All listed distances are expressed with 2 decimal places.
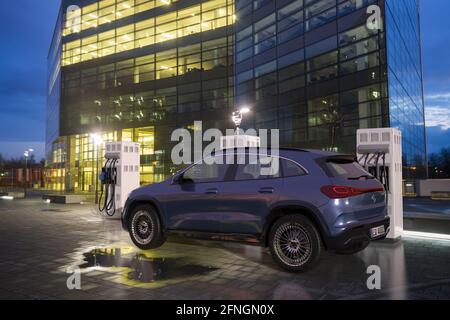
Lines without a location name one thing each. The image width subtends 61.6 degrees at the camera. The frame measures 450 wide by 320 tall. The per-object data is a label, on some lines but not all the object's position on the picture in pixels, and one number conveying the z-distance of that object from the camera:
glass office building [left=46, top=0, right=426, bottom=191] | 24.44
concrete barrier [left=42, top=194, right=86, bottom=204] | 21.06
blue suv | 5.23
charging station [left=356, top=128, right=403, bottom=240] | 8.15
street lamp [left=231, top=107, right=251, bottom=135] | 14.64
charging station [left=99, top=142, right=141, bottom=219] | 12.39
